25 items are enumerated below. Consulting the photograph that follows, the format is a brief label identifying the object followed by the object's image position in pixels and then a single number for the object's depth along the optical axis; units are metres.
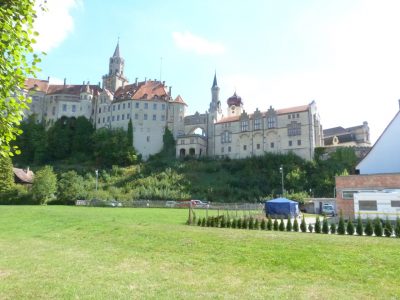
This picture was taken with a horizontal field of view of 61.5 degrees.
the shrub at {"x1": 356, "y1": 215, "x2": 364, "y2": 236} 18.92
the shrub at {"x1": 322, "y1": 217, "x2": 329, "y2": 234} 19.78
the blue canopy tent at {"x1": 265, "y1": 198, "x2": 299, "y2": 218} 35.22
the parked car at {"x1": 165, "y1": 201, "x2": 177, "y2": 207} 54.61
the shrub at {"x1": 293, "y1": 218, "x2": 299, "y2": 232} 20.76
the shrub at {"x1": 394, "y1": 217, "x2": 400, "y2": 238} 17.76
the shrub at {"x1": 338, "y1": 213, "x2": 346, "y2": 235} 19.33
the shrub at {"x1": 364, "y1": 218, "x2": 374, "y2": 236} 18.75
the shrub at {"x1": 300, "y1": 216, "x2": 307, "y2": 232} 20.45
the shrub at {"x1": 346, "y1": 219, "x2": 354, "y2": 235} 19.10
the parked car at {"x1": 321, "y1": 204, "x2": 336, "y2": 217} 41.16
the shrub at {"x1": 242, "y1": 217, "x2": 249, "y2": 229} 22.60
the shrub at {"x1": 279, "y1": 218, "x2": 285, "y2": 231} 21.08
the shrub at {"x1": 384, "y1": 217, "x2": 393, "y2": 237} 18.34
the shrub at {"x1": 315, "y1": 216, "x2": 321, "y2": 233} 19.92
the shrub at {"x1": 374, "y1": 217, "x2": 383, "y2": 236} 18.36
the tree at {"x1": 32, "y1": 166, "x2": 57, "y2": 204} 54.59
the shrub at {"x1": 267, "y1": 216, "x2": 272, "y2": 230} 21.64
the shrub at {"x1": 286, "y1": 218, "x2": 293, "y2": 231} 20.94
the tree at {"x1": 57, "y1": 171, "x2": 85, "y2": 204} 57.81
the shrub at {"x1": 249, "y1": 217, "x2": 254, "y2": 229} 22.30
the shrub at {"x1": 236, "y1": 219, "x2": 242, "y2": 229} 22.79
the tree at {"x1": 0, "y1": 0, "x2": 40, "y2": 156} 8.66
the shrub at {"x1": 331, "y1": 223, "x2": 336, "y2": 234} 19.63
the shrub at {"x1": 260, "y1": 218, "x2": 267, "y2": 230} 22.08
